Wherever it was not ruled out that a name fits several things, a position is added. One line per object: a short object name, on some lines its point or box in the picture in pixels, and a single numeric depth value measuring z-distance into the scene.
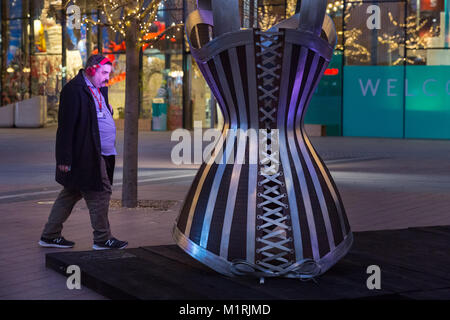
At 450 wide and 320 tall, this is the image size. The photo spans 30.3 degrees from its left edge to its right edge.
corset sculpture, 5.52
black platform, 5.14
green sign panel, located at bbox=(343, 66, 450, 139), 26.70
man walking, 6.81
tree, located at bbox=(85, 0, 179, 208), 9.89
